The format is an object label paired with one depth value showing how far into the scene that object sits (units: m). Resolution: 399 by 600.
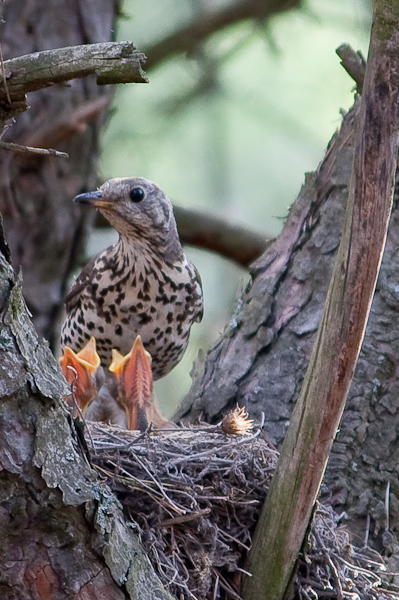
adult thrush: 8.42
